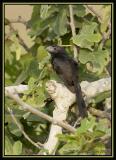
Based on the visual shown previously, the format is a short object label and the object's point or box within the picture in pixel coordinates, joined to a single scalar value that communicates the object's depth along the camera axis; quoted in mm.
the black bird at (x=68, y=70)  7090
